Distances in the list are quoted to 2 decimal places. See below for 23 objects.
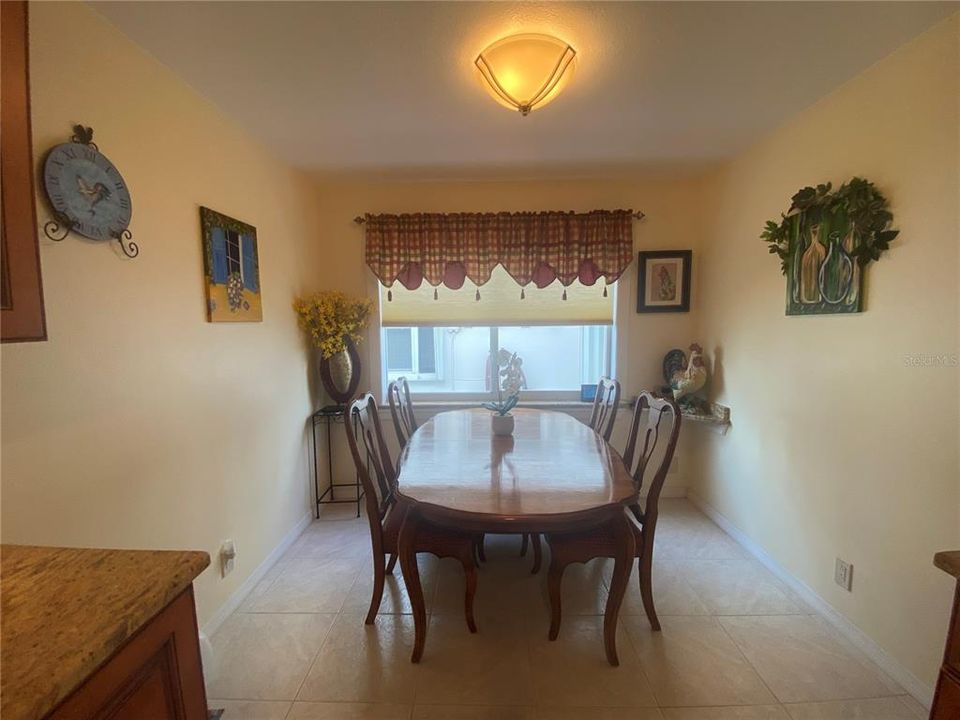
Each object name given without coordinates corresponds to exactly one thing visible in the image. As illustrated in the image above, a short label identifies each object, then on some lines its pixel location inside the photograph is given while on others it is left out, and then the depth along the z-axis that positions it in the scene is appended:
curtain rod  3.02
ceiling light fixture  1.44
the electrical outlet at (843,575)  1.80
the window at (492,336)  3.24
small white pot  2.36
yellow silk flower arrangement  2.80
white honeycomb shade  3.23
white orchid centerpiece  2.80
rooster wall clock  1.18
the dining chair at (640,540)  1.66
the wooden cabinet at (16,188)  0.83
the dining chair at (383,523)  1.71
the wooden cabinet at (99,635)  0.57
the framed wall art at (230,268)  1.86
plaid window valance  3.02
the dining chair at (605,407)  2.52
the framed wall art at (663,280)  3.07
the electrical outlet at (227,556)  1.94
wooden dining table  1.45
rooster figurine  2.85
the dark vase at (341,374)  2.91
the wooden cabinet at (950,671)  0.85
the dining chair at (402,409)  2.56
